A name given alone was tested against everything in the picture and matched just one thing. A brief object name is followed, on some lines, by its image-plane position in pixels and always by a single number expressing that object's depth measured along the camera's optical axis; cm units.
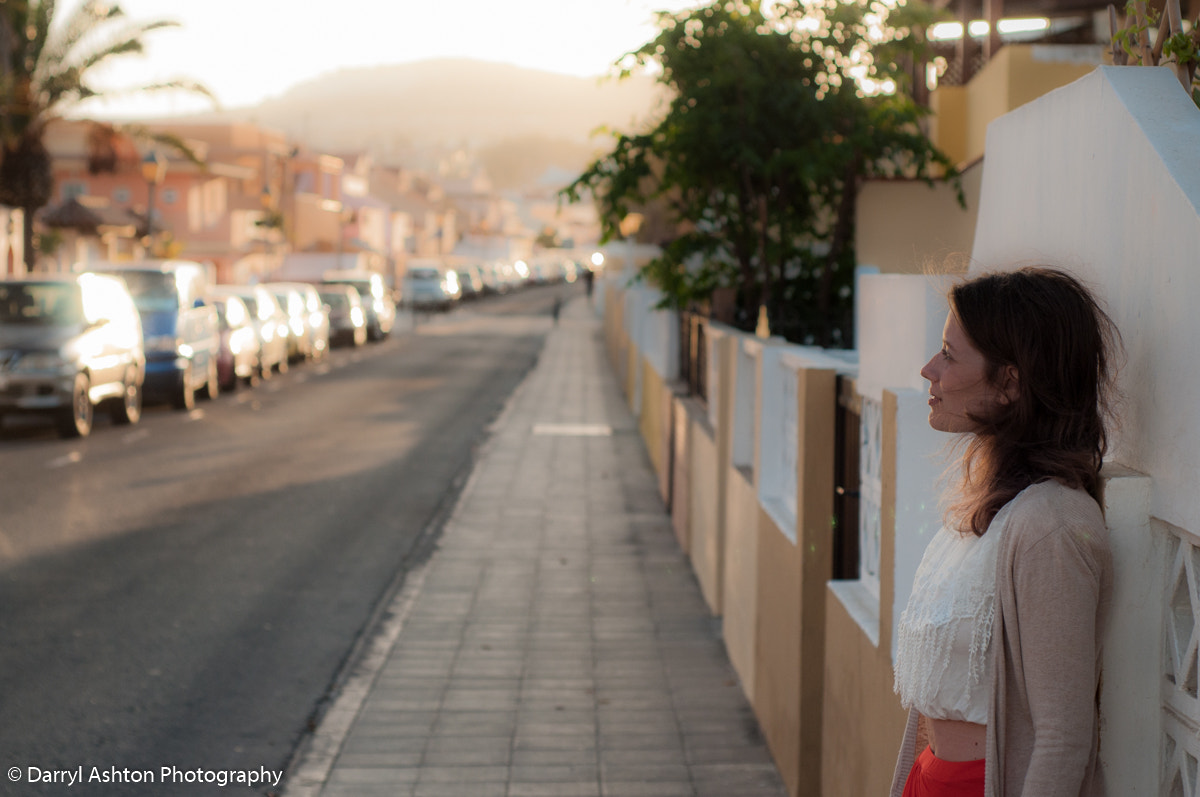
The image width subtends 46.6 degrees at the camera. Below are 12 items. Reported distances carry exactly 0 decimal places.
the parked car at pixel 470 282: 7200
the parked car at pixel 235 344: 2370
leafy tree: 1057
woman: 203
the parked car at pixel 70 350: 1625
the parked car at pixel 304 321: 3112
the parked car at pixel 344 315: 3794
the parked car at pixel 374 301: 4047
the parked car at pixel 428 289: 5884
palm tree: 2720
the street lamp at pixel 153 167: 3181
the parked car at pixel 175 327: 2039
